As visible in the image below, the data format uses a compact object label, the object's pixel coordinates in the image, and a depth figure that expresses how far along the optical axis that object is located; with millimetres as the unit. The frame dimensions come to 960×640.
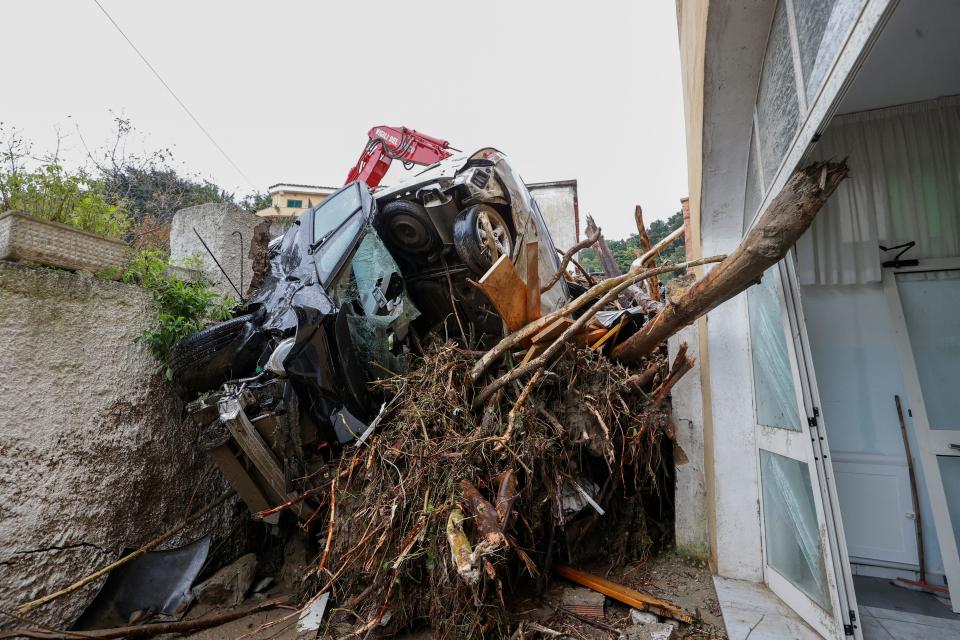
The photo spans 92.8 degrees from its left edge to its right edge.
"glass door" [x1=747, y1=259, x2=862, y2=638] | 2383
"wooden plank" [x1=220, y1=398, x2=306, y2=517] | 2975
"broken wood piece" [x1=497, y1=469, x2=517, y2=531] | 2777
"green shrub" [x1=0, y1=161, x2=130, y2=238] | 3410
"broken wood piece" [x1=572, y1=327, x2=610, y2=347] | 4035
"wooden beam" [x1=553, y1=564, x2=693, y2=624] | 3047
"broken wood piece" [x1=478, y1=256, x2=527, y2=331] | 3197
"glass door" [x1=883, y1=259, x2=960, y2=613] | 3246
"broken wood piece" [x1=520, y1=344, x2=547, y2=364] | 3521
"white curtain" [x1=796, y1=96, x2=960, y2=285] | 3205
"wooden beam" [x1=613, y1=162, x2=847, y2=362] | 2219
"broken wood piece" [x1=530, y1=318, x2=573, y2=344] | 3484
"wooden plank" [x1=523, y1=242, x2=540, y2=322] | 3443
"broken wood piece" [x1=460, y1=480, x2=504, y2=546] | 2416
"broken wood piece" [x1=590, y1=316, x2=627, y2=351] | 4188
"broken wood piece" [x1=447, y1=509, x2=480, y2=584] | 2158
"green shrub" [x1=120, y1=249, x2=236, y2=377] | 3943
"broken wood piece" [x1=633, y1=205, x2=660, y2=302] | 5513
